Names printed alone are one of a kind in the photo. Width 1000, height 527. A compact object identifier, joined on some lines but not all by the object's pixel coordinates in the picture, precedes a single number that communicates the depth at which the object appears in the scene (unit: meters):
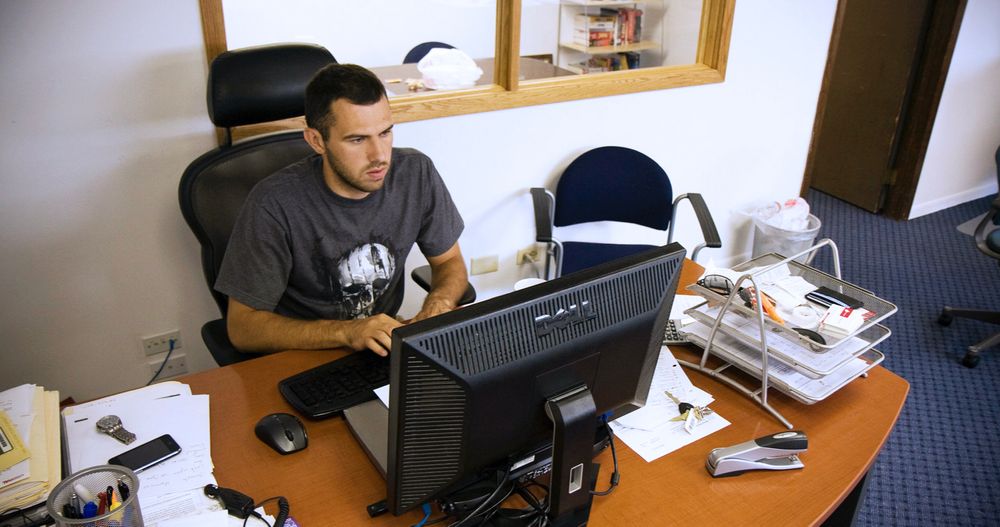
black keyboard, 1.36
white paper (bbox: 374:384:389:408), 1.34
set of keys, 1.36
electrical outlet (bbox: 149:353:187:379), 2.30
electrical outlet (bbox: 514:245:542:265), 2.92
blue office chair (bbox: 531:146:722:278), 2.69
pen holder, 0.96
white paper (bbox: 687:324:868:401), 1.40
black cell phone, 1.20
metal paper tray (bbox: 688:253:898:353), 1.42
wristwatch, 1.26
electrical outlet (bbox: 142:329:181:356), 2.25
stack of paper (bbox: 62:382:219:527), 1.14
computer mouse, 1.27
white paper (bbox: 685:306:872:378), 1.38
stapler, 1.24
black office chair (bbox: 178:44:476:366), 1.64
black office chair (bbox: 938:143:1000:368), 2.84
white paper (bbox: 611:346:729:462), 1.31
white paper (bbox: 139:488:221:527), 1.11
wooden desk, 1.16
